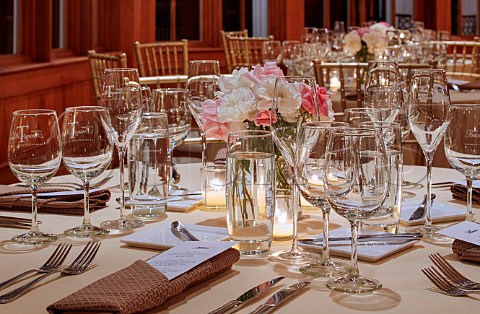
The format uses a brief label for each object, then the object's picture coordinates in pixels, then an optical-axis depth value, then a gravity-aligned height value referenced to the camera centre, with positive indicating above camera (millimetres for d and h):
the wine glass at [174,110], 1947 +84
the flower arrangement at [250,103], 1591 +76
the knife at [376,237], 1545 -108
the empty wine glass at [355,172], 1319 -17
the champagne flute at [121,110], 1690 +70
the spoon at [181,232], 1558 -103
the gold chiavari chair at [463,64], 5430 +513
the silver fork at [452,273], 1369 -135
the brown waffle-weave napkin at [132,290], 1256 -136
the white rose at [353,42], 5098 +520
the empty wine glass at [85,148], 1610 +12
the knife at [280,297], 1293 -148
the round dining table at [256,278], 1314 -141
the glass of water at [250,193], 1512 -47
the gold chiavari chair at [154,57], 5152 +487
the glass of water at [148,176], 1739 -30
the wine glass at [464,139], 1597 +23
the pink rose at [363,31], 5117 +569
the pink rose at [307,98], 1584 +80
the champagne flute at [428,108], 1673 +71
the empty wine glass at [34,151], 1581 +8
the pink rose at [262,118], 1633 +55
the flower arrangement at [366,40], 5086 +527
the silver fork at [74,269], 1333 -133
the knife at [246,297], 1287 -148
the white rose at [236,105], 1629 +73
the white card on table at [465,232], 1498 -98
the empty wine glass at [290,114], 1541 +57
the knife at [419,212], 1695 -86
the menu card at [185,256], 1367 -115
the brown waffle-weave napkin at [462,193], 1807 -61
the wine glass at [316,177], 1404 -24
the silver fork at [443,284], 1350 -143
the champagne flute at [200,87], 1920 +124
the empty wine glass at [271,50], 5625 +532
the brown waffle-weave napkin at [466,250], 1465 -117
